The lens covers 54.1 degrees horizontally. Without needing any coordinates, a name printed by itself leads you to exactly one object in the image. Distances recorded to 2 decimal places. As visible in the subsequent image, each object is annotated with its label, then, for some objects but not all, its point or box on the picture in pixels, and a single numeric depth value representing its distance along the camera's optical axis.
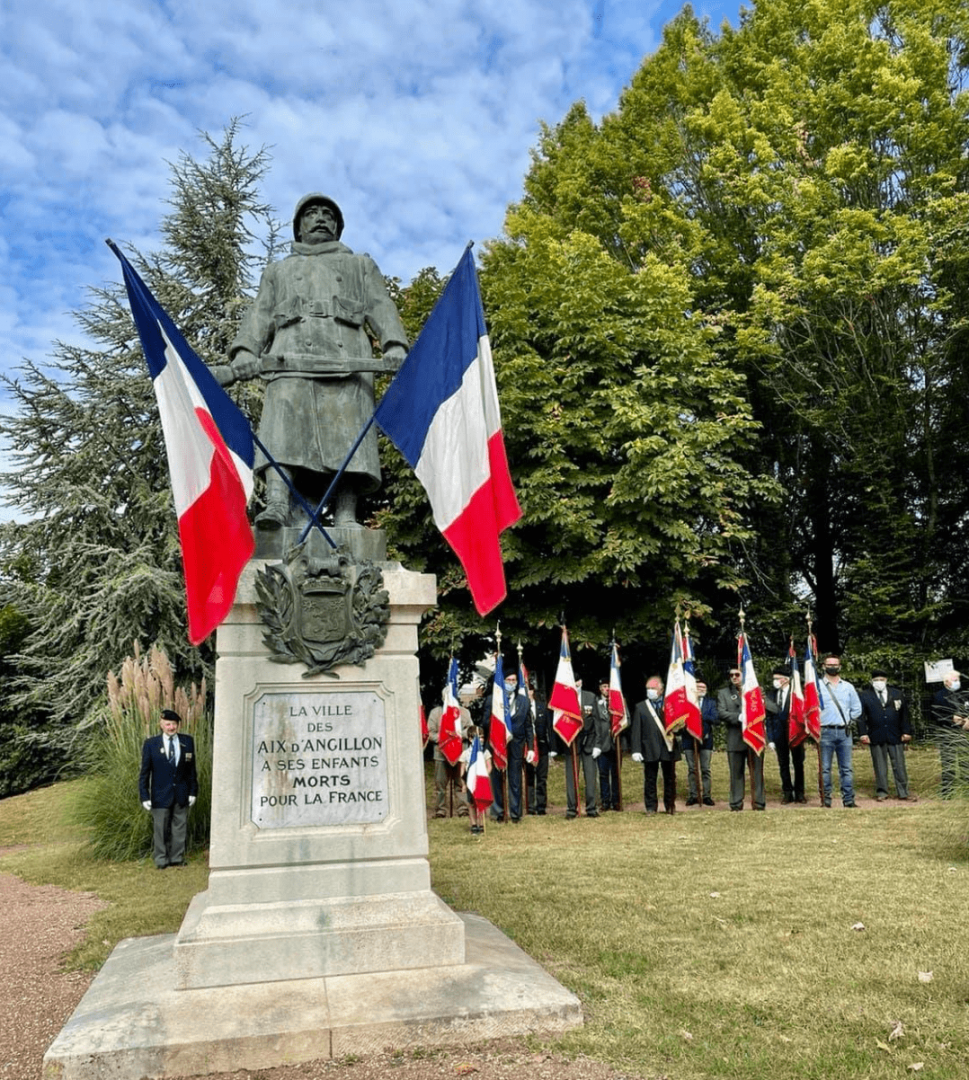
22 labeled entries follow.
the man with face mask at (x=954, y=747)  8.38
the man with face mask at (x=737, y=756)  13.55
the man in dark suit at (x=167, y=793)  10.58
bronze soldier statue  5.95
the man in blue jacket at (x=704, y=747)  14.66
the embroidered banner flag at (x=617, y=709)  14.10
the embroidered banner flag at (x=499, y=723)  12.98
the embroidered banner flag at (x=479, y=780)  11.58
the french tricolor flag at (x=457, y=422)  5.62
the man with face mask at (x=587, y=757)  13.70
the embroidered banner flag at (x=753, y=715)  13.46
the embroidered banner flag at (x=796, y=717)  13.84
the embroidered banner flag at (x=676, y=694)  13.52
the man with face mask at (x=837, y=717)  13.53
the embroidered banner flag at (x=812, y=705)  13.62
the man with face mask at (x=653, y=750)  13.48
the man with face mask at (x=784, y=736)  14.21
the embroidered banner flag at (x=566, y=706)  13.68
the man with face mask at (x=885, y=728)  13.85
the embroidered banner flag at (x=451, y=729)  13.91
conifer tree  20.88
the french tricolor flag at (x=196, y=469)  5.09
